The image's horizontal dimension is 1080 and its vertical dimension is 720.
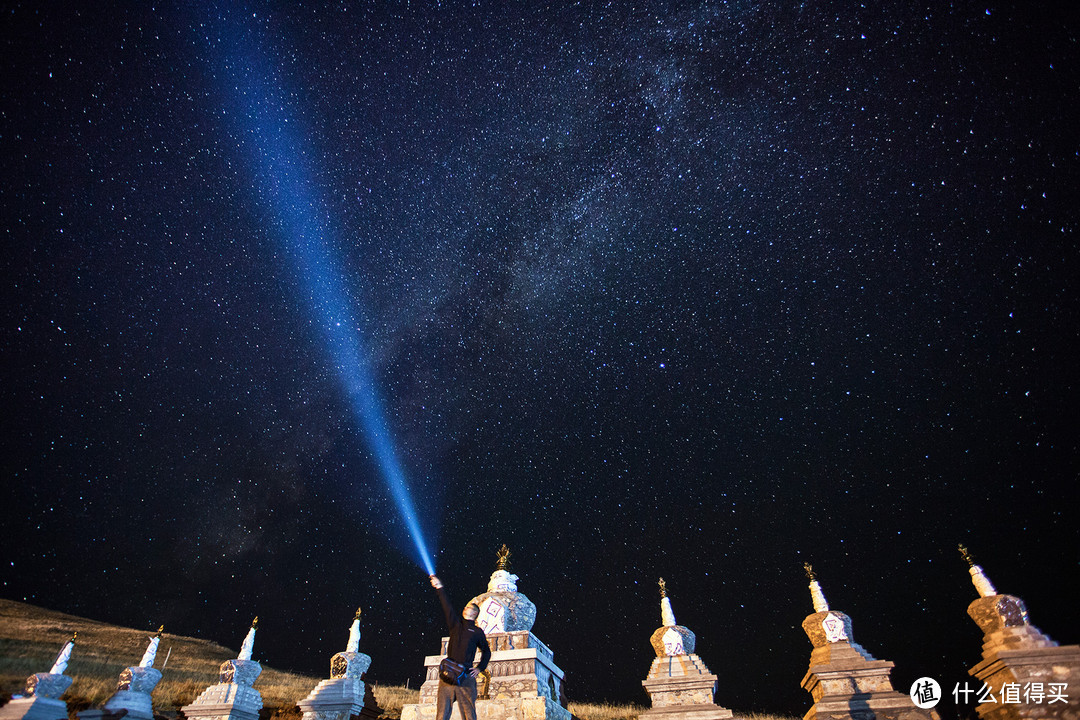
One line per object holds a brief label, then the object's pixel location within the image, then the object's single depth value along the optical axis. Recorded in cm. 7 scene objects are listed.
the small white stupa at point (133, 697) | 1248
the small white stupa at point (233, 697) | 1418
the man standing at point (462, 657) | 770
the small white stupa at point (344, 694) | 1446
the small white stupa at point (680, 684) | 1362
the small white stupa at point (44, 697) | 1088
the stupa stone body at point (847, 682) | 1380
